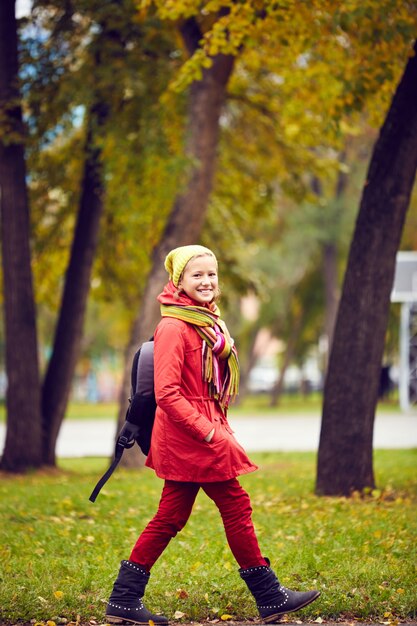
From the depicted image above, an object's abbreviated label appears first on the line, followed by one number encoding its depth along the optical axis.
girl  10.05
